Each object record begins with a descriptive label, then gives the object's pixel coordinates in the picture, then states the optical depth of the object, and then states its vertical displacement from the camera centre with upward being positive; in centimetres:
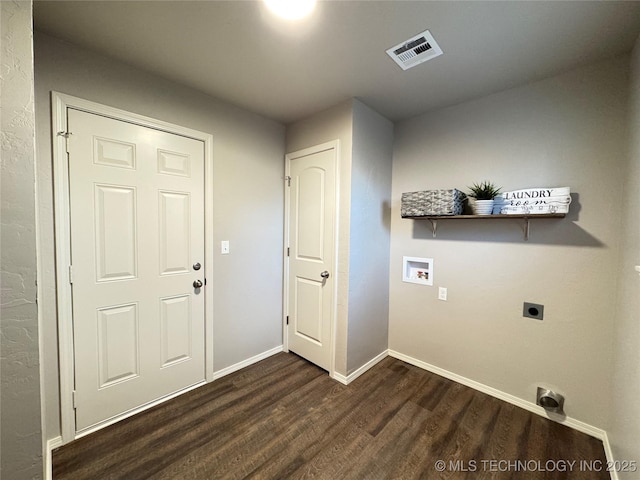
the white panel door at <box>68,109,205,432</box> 158 -25
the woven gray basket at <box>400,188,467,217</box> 200 +25
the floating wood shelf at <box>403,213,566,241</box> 166 +13
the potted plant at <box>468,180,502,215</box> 186 +29
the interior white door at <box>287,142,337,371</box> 229 -20
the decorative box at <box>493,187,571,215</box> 160 +22
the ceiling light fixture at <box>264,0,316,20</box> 121 +111
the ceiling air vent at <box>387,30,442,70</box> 144 +111
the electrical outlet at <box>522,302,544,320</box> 184 -57
